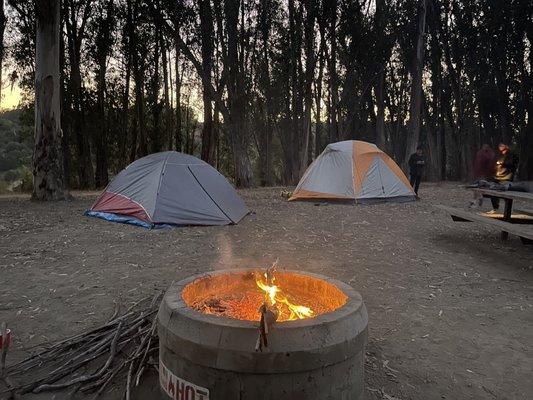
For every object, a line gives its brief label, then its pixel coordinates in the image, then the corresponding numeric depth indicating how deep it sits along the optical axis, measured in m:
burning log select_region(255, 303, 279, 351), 1.94
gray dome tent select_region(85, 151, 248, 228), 8.05
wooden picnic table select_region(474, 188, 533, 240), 5.98
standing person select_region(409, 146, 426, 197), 13.02
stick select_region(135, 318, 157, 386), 2.68
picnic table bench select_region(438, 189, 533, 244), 5.37
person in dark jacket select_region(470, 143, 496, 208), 9.97
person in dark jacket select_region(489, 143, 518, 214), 9.82
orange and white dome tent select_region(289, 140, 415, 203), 11.44
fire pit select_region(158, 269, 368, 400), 1.97
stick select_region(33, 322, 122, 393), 2.70
